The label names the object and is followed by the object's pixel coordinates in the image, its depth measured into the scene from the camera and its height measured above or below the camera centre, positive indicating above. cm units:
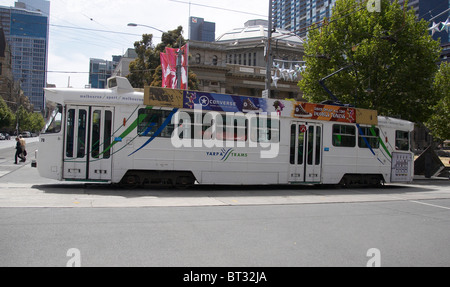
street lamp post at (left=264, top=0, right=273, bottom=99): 1887 +516
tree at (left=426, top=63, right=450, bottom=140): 3541 +391
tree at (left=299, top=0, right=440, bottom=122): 2328 +624
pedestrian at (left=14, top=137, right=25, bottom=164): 1917 -37
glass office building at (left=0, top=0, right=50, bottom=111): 15712 +4282
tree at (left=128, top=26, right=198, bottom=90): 4153 +1040
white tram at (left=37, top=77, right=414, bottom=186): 1072 +33
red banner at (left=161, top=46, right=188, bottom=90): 2402 +554
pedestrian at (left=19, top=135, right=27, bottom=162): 1958 -12
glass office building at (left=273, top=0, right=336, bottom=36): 13225 +5525
